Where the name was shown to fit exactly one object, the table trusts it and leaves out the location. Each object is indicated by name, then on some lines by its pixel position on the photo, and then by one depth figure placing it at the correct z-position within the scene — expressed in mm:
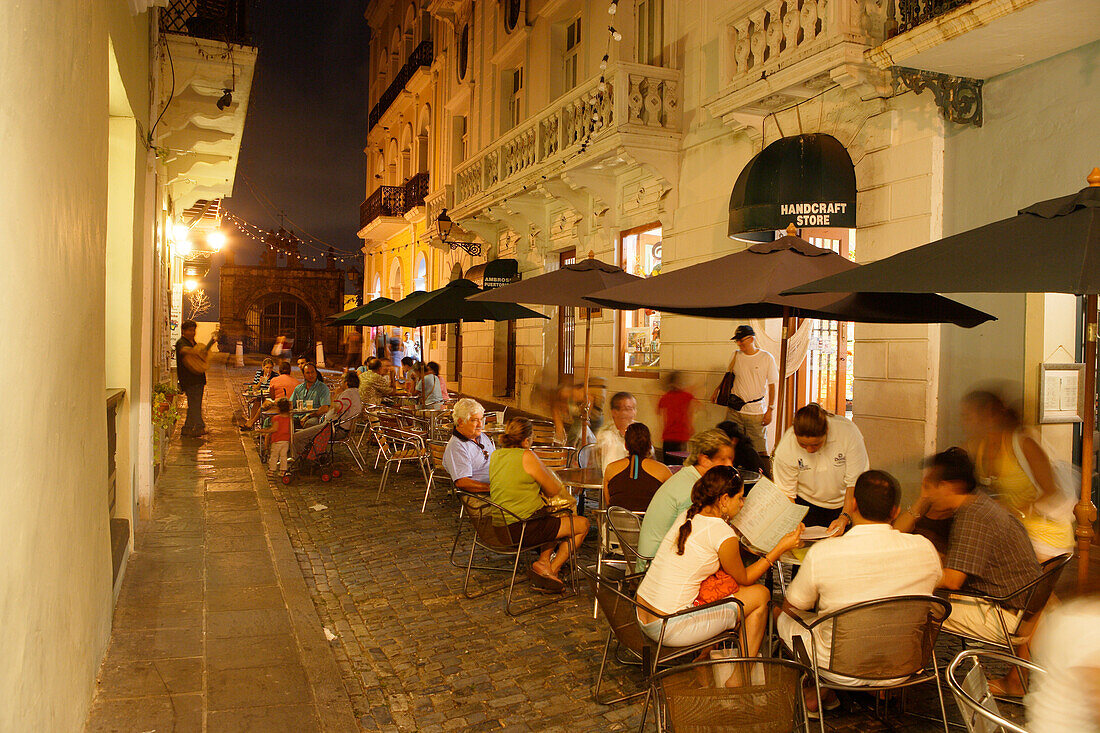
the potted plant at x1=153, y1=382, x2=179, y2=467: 8773
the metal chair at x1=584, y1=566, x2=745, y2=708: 3705
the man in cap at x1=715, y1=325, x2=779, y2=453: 9039
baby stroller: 10828
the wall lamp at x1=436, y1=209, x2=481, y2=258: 20188
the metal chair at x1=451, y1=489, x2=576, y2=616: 5789
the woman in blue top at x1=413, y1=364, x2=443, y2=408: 12938
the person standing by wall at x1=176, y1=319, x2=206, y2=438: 13258
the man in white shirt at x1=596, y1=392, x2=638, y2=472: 6594
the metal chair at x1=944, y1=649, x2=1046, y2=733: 2455
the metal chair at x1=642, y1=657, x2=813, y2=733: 2793
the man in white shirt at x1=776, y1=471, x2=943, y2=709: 3498
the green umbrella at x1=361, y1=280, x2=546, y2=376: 10945
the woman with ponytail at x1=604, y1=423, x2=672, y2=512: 5566
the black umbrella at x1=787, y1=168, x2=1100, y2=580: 3209
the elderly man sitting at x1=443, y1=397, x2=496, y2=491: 6820
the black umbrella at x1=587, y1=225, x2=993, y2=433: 5254
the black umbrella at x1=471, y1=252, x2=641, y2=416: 7641
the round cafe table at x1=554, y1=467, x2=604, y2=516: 6602
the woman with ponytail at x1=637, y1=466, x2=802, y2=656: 3875
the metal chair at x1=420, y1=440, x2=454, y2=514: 8008
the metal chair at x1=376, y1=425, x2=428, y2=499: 9523
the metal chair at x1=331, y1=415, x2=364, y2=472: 11531
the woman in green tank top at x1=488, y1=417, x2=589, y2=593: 5949
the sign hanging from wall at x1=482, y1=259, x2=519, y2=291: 17781
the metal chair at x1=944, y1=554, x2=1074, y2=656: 3811
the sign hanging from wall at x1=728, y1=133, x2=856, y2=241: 8672
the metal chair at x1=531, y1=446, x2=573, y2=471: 7426
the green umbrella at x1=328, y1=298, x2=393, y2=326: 15548
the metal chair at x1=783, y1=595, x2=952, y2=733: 3354
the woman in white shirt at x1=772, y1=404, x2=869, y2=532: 5574
